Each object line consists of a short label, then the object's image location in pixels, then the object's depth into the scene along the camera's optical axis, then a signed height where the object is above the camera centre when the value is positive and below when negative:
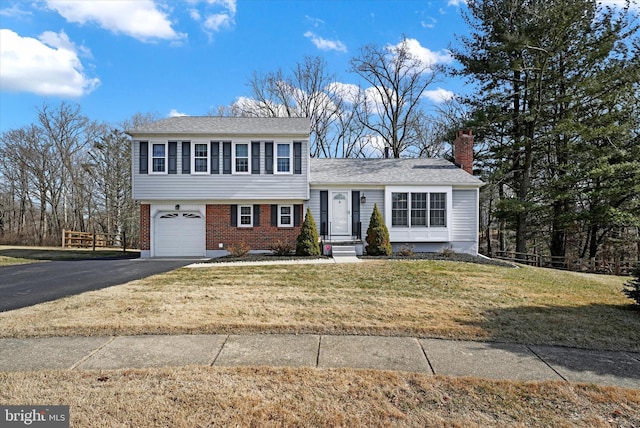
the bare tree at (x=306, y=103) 32.94 +11.00
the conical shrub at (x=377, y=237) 15.47 -0.56
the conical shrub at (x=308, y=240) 15.05 -0.65
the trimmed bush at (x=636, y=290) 7.35 -1.38
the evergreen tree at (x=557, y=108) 18.33 +6.28
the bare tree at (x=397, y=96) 30.19 +10.74
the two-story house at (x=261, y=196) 16.52 +1.33
